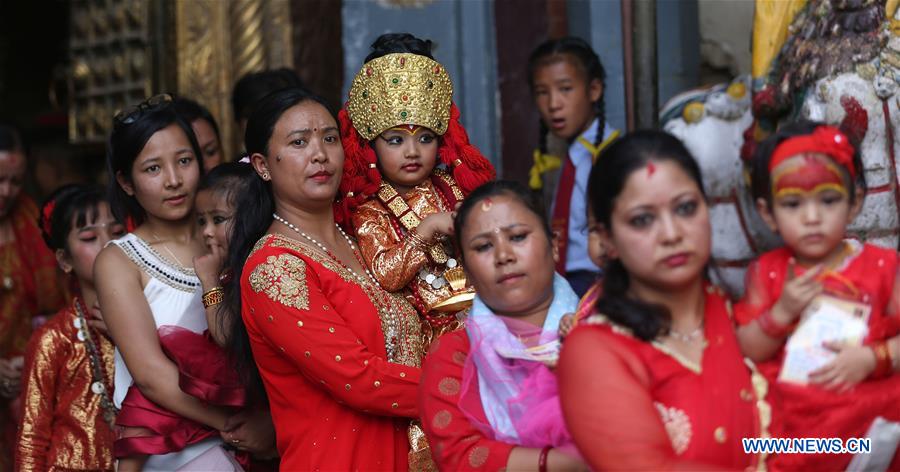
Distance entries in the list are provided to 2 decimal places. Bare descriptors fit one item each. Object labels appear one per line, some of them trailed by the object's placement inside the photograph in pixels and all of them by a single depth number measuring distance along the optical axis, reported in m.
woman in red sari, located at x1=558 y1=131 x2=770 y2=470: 2.28
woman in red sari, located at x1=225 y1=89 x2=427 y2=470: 3.18
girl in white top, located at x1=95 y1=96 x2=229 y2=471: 3.60
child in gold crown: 3.47
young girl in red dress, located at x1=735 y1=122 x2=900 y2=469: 2.38
